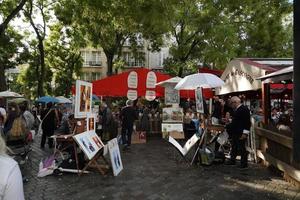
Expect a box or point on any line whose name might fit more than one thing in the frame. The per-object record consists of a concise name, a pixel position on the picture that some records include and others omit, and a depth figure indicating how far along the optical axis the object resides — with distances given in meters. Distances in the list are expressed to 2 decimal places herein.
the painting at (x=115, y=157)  5.11
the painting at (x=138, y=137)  9.28
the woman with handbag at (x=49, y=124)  8.28
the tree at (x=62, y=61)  22.59
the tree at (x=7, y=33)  9.36
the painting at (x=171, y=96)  9.31
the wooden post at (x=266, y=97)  6.03
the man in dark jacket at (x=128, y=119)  8.01
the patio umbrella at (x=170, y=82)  8.98
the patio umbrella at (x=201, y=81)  6.64
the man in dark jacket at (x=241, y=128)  5.60
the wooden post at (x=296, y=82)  3.73
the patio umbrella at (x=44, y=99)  16.18
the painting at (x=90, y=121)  5.54
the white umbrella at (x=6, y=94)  10.15
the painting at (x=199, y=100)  6.11
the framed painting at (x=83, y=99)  5.25
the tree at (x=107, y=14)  8.96
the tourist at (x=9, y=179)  1.09
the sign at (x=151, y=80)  9.37
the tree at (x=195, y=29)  14.34
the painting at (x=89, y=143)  4.96
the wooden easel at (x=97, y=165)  5.15
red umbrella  9.01
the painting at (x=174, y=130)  8.92
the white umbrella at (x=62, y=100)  16.76
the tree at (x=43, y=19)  15.66
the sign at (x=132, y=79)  9.09
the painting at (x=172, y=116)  9.09
